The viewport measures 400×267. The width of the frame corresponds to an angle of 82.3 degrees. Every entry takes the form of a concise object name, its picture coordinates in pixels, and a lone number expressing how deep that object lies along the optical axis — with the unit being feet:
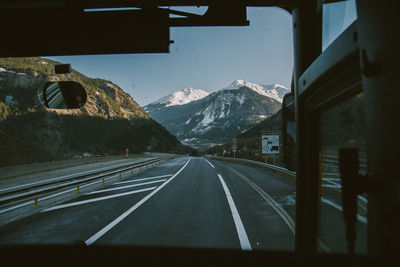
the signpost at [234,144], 122.21
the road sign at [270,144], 62.75
